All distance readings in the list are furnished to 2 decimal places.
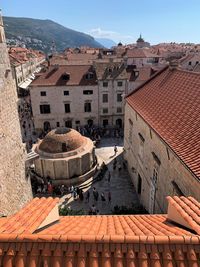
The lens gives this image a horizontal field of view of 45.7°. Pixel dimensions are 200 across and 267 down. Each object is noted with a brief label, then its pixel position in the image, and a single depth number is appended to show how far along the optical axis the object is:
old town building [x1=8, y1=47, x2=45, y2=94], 62.06
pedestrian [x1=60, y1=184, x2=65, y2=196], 23.41
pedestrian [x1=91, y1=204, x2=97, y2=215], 19.97
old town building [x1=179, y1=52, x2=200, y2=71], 60.79
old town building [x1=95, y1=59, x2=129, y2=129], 38.97
